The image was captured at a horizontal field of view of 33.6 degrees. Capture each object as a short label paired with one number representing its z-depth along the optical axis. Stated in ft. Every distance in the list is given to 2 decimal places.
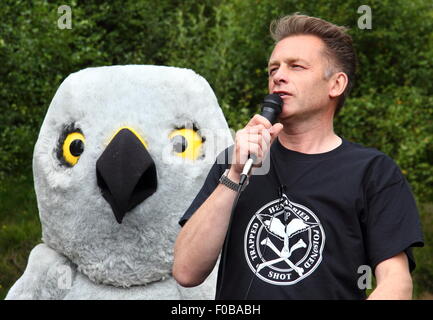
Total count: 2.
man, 7.07
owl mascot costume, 11.01
